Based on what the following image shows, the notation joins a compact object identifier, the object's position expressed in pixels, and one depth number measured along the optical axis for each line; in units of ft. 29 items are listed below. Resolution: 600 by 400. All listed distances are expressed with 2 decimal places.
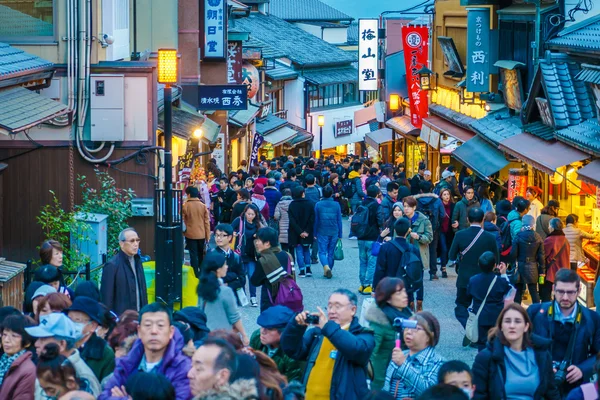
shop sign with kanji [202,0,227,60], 92.94
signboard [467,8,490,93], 91.76
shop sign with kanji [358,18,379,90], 168.25
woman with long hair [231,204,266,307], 53.31
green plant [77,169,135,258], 57.06
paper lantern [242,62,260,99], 122.93
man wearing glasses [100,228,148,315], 38.75
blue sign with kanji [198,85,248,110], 85.30
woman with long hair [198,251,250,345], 33.32
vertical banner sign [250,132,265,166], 112.27
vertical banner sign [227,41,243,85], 110.22
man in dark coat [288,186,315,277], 63.31
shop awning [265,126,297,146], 154.92
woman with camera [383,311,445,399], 25.46
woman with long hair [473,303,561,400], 26.11
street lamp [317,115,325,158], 188.44
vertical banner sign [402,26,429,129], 128.77
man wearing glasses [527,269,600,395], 29.04
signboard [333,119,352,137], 212.23
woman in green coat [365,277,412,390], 28.63
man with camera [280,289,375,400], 25.25
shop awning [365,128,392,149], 161.48
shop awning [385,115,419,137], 136.95
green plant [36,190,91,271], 52.95
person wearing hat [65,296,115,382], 26.73
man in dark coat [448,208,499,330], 45.98
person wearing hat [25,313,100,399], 24.50
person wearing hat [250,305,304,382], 27.50
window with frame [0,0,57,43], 57.11
